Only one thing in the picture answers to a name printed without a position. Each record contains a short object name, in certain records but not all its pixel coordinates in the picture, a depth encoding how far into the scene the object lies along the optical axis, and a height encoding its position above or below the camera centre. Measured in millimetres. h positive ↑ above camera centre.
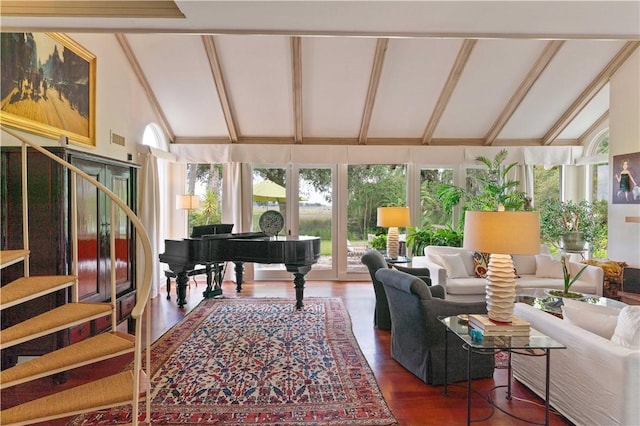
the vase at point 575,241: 6848 -578
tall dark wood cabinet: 3221 -135
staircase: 2031 -790
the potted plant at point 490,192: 6891 +261
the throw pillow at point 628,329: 2244 -693
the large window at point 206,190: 7520 +314
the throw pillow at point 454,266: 5332 -784
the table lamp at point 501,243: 2564 -232
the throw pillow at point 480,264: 5402 -768
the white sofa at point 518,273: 5047 -894
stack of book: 2635 -793
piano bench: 5889 -981
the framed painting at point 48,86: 3398 +1159
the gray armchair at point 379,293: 4410 -966
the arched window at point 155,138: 6551 +1166
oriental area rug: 2746 -1398
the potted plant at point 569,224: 6891 -303
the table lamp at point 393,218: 5562 -153
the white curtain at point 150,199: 5926 +115
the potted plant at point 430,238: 7188 -558
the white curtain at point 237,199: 7312 +142
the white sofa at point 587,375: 2195 -1014
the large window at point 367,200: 7699 +131
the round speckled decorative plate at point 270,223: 5941 -238
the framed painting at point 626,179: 5738 +410
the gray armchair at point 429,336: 3166 -1030
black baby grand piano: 5102 -591
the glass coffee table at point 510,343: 2457 -847
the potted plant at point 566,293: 3949 -871
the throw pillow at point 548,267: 5418 -818
